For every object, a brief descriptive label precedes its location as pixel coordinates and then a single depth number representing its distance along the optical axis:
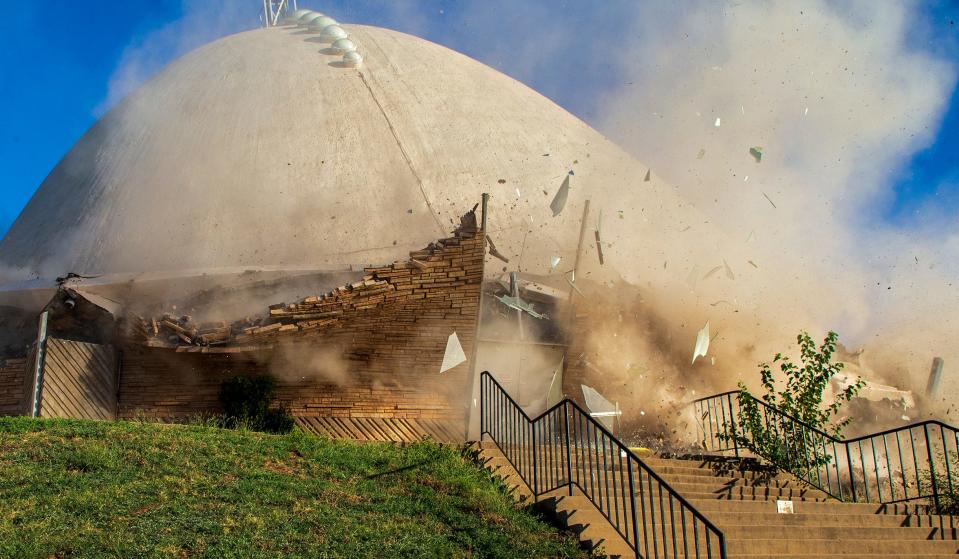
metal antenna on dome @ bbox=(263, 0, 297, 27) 20.39
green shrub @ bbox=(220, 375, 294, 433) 10.49
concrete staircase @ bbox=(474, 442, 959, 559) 7.01
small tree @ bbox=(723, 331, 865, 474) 10.00
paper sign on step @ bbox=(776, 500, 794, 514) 8.12
